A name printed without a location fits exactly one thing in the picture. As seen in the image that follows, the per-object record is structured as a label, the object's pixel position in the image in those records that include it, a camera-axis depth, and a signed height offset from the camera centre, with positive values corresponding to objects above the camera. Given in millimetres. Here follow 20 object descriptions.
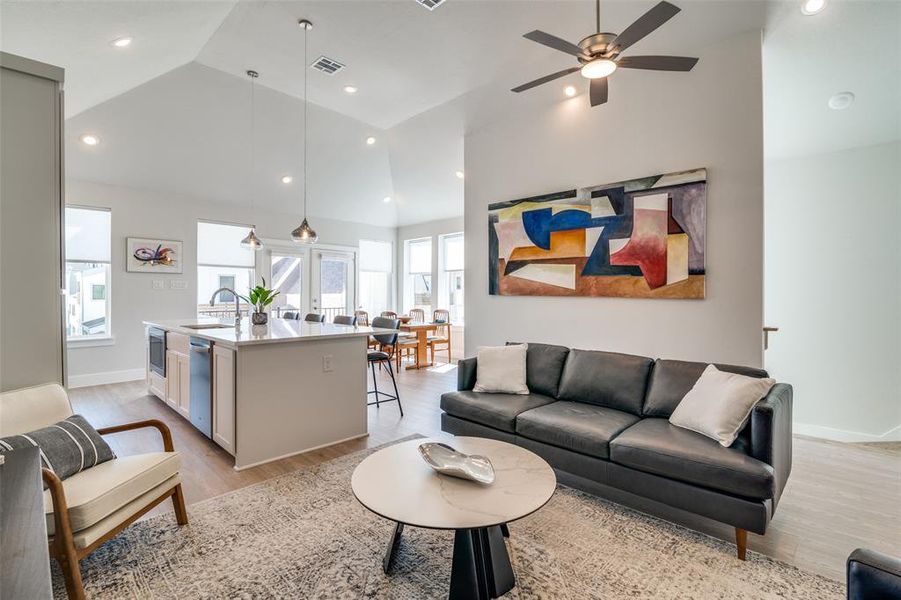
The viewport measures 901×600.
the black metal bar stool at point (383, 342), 4360 -627
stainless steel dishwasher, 3385 -780
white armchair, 1639 -884
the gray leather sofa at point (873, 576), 1006 -709
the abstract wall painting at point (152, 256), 5895 +607
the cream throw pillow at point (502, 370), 3443 -635
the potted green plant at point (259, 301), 3916 -46
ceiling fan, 1992 +1341
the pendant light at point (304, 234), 4426 +687
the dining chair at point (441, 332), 7266 -715
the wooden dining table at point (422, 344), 6918 -829
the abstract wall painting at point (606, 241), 3328 +533
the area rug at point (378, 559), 1820 -1308
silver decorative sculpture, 1822 -799
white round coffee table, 1549 -832
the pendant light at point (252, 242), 5141 +688
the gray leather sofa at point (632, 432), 2072 -848
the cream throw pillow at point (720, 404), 2305 -638
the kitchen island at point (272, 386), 3045 -745
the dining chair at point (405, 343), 6754 -778
